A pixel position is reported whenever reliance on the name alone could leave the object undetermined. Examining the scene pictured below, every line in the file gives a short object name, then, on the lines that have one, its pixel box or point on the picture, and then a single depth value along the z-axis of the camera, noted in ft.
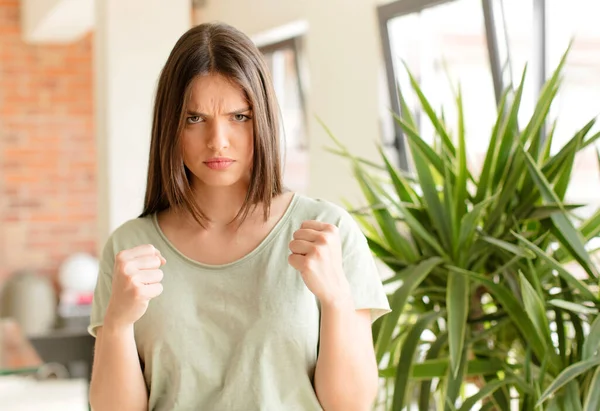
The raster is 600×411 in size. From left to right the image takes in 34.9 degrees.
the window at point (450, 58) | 14.26
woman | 4.61
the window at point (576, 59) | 12.09
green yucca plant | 7.50
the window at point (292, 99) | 19.83
